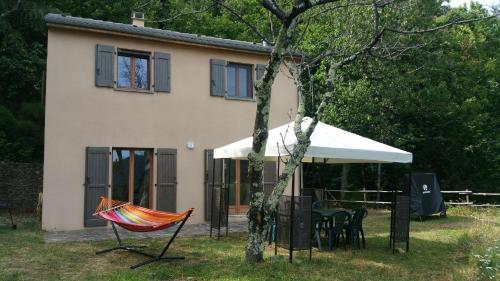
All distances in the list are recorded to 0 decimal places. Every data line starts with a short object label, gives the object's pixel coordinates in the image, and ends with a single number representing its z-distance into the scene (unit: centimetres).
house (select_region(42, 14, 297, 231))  1067
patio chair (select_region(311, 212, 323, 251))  775
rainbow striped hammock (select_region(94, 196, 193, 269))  671
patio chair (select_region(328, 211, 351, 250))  792
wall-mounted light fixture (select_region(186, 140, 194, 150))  1204
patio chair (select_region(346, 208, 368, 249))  814
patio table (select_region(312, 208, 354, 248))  786
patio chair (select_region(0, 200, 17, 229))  1006
